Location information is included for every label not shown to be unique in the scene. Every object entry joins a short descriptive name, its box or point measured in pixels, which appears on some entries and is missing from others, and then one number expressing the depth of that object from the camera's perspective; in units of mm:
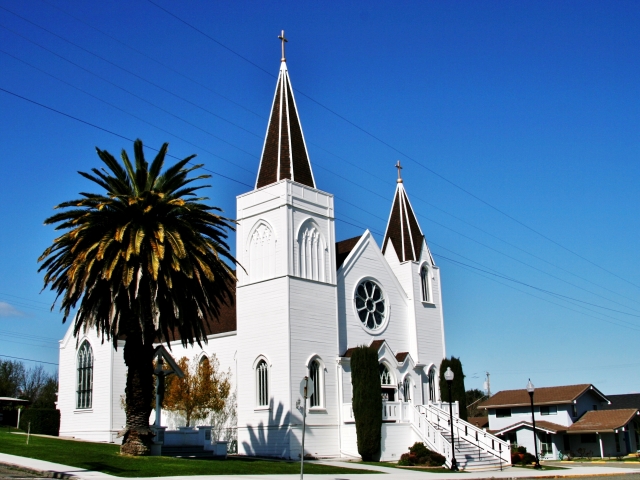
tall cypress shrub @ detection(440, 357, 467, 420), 41325
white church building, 34562
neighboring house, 51844
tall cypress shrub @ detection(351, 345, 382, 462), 34000
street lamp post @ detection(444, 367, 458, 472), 30541
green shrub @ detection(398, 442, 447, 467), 32375
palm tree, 25469
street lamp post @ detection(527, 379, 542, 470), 36000
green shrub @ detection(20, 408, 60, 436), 44844
